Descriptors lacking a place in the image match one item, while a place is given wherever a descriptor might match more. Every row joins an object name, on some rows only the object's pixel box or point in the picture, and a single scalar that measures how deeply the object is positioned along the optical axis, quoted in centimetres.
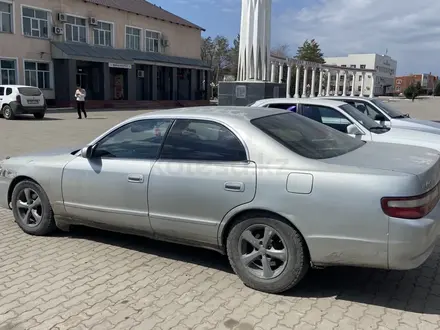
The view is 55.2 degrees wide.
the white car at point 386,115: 848
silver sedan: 308
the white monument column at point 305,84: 5615
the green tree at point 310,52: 8656
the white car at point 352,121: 689
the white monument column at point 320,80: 6038
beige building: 2933
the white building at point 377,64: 11668
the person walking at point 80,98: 2192
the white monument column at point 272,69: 4072
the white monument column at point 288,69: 4918
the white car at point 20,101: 2080
